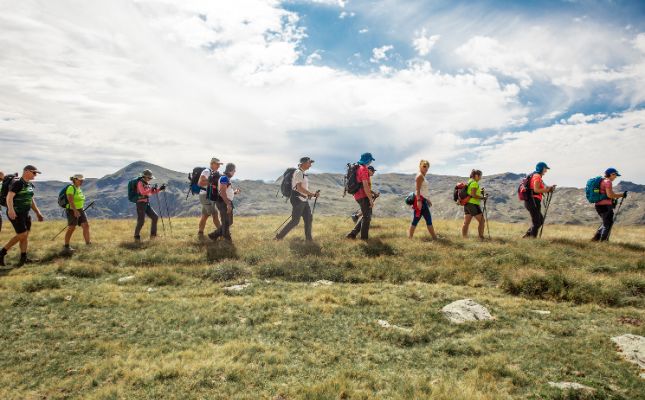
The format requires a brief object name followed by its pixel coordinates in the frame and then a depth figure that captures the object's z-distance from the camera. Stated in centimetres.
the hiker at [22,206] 1291
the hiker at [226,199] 1523
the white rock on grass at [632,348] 618
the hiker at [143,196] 1645
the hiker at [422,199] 1497
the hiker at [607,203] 1492
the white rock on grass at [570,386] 536
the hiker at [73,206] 1487
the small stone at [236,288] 1059
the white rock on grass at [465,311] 836
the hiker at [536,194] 1553
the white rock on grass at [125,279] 1156
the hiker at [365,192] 1466
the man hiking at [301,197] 1493
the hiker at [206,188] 1644
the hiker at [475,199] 1558
